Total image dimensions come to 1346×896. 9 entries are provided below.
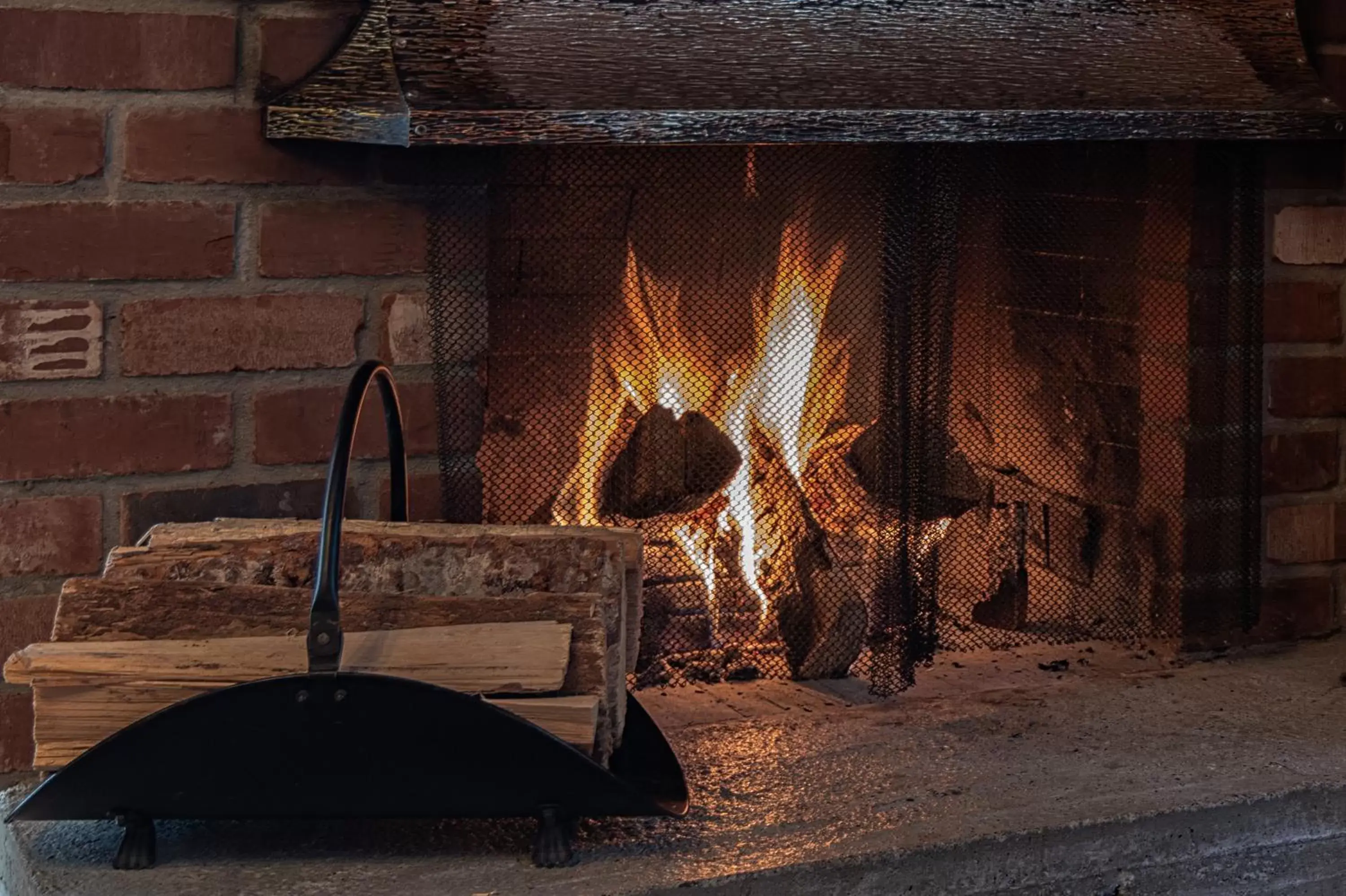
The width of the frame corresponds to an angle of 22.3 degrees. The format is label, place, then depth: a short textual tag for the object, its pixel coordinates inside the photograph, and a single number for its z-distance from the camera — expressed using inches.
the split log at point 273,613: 103.2
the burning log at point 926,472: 119.7
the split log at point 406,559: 105.3
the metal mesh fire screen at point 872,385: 117.6
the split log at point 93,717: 101.5
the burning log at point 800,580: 121.2
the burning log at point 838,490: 122.5
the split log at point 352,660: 101.8
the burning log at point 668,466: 120.1
